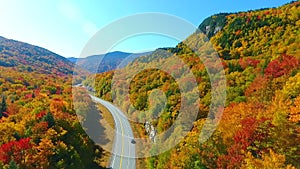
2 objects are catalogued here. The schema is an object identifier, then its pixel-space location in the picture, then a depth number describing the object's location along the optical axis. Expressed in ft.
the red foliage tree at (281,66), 164.35
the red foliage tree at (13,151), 94.68
